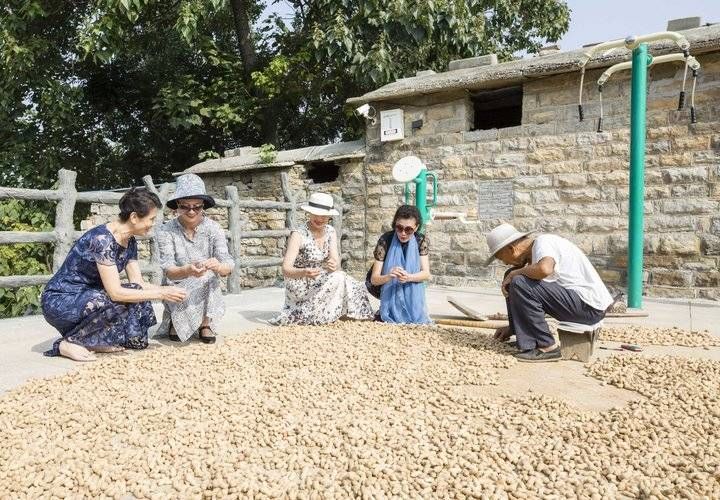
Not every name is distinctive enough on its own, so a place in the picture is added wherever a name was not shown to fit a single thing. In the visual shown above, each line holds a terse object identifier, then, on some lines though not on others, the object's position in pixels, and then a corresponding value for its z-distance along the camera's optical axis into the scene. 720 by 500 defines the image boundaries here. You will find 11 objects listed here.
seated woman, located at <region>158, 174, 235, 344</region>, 3.71
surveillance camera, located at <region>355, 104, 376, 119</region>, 8.34
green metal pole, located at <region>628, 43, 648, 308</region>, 5.22
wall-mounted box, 8.18
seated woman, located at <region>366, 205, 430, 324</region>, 4.43
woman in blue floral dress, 3.21
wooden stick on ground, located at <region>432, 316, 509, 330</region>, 4.35
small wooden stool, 3.27
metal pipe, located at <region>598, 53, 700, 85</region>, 5.15
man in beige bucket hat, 3.23
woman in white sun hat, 4.39
